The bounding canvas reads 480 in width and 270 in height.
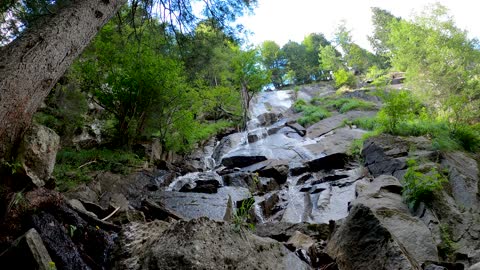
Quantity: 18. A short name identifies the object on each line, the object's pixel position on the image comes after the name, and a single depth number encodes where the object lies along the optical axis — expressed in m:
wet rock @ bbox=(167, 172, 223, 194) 8.42
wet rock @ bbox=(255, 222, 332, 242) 4.70
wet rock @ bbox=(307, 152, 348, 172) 10.74
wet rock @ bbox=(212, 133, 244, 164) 15.23
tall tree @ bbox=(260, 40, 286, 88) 44.50
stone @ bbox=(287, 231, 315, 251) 3.72
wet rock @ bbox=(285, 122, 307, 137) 16.97
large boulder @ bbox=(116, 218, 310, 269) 2.15
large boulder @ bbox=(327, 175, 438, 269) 2.83
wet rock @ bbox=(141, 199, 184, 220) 5.32
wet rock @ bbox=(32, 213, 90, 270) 2.64
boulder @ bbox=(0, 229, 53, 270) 2.29
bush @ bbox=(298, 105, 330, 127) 19.31
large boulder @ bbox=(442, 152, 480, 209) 4.81
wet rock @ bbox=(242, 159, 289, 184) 10.29
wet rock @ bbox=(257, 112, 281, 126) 22.39
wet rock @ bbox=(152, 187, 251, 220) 6.58
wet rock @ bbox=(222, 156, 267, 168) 12.41
